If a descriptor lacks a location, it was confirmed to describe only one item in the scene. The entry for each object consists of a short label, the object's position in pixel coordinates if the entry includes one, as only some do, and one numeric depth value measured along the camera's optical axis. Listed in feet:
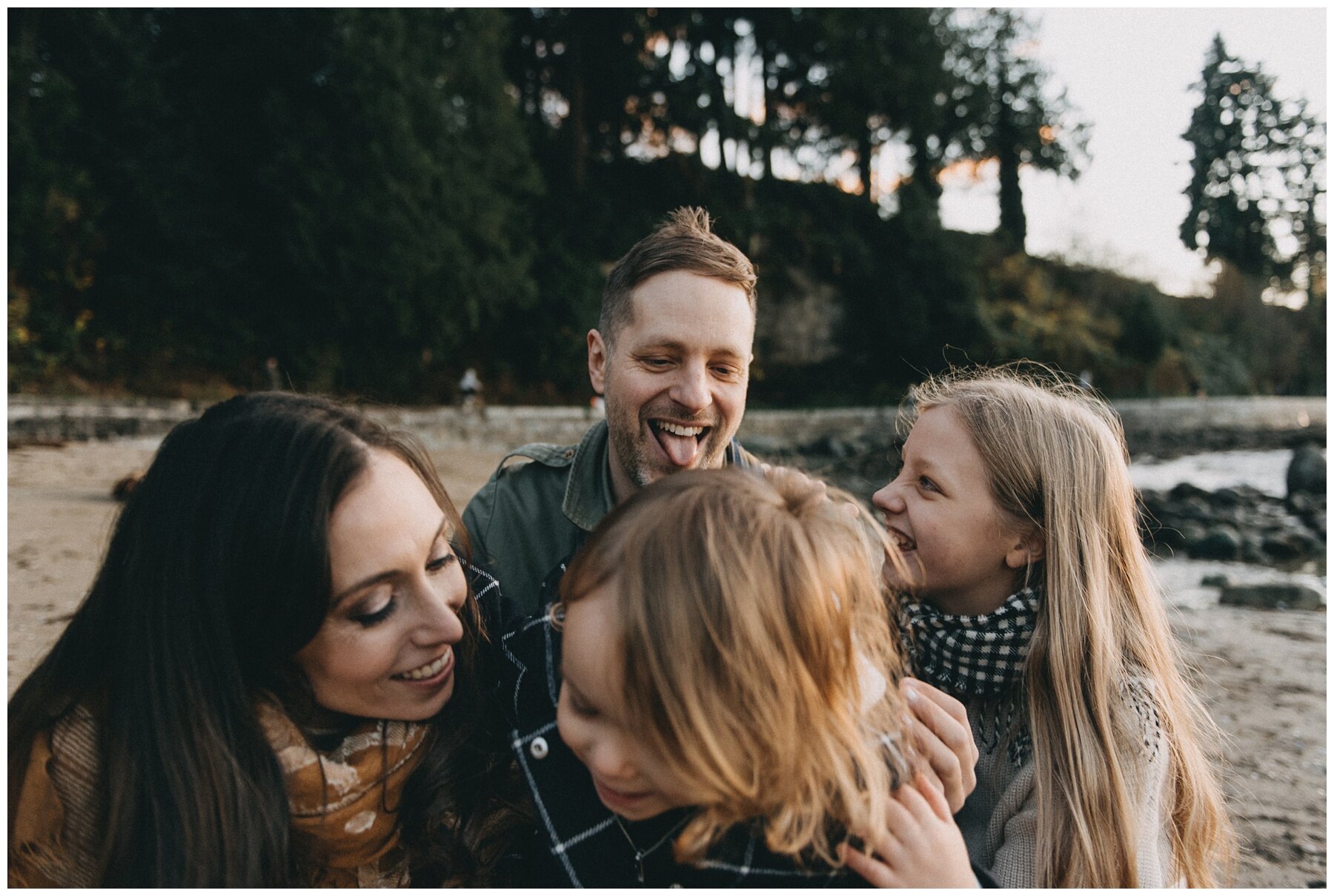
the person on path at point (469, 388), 46.20
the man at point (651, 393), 3.21
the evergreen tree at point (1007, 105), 67.81
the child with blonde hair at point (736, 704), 1.85
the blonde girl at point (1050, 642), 2.36
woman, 2.10
